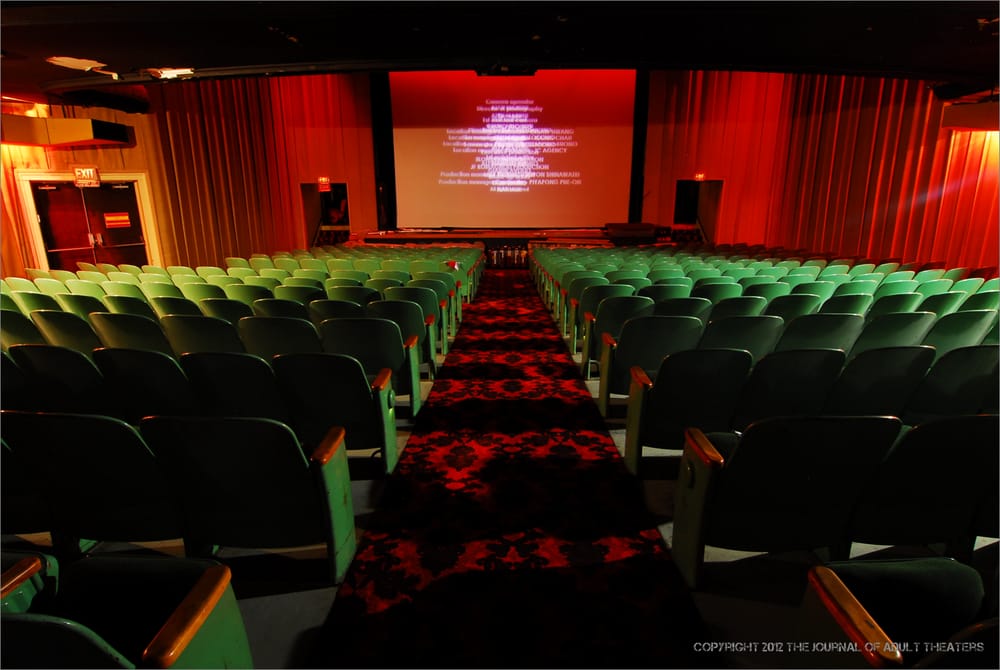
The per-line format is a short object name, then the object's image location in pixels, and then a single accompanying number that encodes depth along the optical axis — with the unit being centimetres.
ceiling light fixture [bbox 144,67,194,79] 724
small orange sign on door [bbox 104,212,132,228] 1019
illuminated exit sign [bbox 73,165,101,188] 895
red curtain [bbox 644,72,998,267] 782
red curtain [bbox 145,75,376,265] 1071
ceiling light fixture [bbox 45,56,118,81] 655
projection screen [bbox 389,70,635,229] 1251
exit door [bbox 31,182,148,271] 919
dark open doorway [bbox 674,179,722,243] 1499
